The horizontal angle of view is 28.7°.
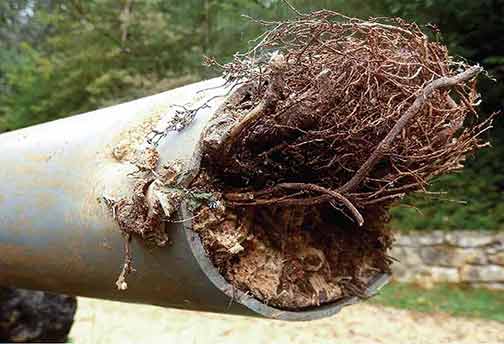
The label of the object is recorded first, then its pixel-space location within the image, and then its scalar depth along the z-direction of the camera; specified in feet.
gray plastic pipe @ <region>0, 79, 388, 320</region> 1.67
